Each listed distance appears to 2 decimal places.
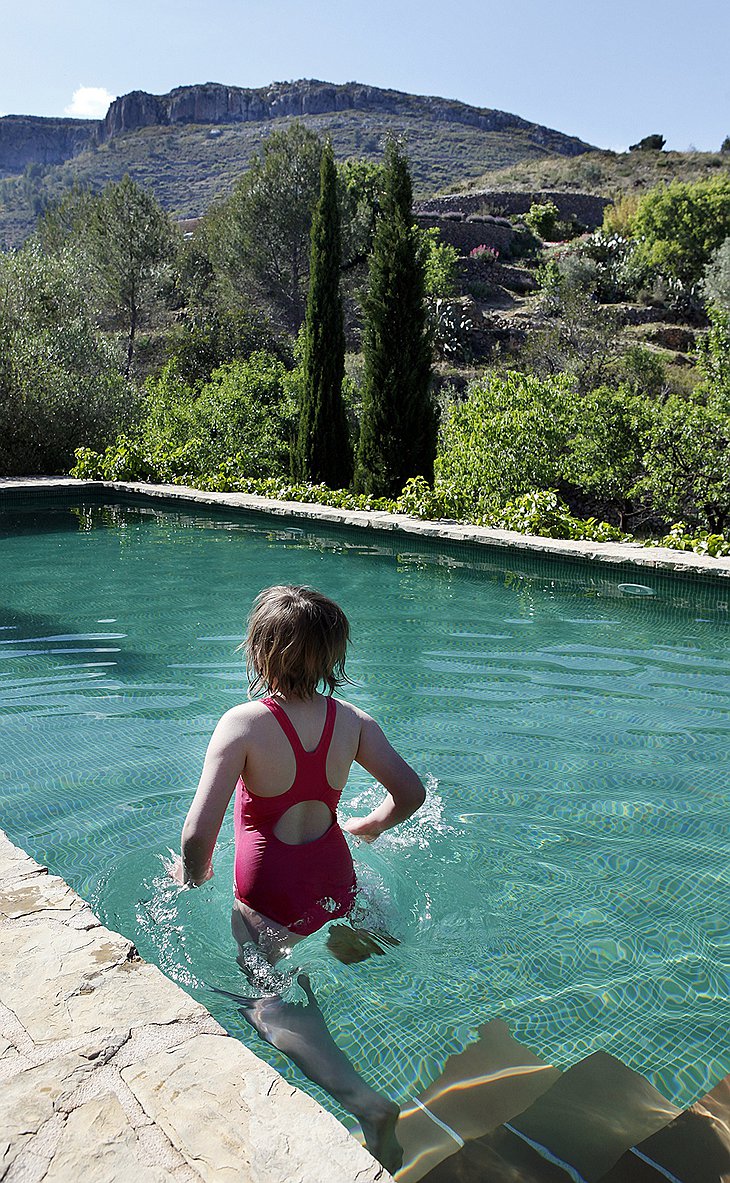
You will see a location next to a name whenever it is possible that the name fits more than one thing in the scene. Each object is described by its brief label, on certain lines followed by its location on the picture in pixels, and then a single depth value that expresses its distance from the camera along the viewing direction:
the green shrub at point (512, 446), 10.51
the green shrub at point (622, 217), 44.24
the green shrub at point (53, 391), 15.22
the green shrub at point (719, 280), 31.91
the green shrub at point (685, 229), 39.25
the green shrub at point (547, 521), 8.84
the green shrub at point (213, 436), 14.36
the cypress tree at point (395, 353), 12.52
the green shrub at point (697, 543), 7.63
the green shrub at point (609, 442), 10.33
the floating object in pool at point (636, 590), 7.38
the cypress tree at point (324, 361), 13.80
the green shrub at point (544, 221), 46.41
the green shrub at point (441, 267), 34.69
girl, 2.18
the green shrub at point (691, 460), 9.60
